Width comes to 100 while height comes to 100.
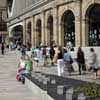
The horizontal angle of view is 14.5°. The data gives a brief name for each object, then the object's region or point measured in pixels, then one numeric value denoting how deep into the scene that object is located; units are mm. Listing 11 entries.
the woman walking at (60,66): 22997
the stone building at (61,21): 37031
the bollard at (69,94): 10938
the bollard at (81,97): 10070
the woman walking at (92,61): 21469
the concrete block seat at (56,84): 11331
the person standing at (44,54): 32188
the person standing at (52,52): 31802
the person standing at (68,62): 23203
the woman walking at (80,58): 23438
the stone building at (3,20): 93731
